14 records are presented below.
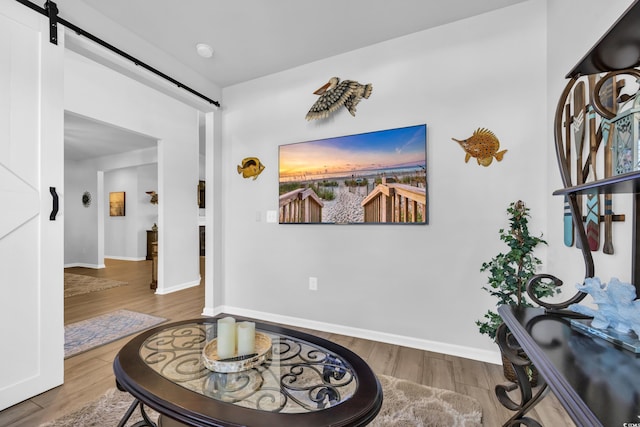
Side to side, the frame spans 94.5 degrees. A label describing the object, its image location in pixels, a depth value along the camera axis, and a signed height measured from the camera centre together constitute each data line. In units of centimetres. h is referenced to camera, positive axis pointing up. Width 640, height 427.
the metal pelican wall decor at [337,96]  265 +109
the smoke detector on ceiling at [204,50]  264 +152
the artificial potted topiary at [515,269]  189 -36
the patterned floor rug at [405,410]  154 -108
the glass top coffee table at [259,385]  92 -62
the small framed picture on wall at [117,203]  766 +40
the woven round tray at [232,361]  120 -60
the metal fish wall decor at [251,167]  315 +53
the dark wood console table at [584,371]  55 -36
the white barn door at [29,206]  168 +8
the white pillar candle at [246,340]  127 -54
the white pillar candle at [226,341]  126 -53
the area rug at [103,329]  253 -108
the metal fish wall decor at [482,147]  219 +50
